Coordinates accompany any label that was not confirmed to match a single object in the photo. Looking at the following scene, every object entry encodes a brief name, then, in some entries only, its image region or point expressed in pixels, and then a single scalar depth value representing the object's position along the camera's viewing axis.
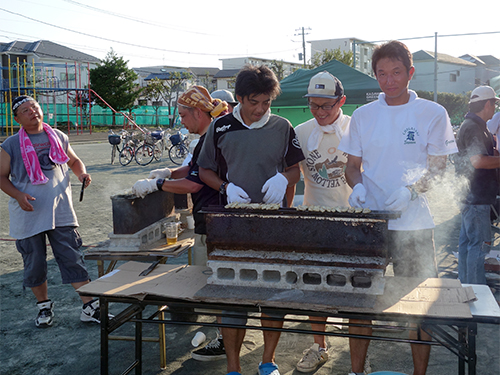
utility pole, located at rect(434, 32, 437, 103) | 22.98
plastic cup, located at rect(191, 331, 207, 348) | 3.65
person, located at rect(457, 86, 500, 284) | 3.99
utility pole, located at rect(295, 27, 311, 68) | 49.58
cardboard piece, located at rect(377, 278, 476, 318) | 2.04
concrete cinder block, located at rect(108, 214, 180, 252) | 3.71
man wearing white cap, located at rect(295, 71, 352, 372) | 3.20
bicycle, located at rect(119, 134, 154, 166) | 16.45
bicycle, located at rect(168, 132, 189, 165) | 17.44
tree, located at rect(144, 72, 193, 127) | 46.88
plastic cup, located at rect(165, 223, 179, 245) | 3.92
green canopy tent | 8.56
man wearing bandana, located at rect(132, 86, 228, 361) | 3.18
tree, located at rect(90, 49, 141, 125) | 39.94
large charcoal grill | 2.20
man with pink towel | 3.86
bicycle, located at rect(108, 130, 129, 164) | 16.17
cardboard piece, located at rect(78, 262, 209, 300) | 2.36
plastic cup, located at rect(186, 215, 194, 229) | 4.54
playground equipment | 34.70
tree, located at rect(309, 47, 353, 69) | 36.91
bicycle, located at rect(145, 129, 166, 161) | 17.25
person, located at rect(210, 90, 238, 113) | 4.71
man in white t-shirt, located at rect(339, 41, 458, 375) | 2.57
